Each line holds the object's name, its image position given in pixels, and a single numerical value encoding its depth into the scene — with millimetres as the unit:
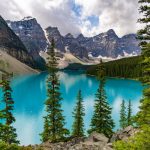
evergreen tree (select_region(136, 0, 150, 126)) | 19134
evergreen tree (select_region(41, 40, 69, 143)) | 40906
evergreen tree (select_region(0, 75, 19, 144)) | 38188
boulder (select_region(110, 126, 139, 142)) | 30419
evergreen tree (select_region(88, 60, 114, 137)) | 46094
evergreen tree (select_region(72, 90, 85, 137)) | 50688
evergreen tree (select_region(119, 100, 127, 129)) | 64756
